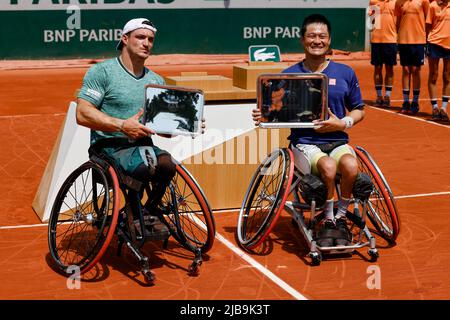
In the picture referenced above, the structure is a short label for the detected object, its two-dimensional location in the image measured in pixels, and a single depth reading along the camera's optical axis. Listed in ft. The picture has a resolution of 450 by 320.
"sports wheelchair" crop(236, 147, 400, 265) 19.33
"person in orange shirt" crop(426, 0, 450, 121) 40.55
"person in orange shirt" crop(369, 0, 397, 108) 45.03
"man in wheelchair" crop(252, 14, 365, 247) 19.66
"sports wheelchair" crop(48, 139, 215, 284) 17.69
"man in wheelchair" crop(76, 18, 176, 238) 18.25
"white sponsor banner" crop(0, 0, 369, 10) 66.00
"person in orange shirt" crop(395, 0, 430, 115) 43.14
